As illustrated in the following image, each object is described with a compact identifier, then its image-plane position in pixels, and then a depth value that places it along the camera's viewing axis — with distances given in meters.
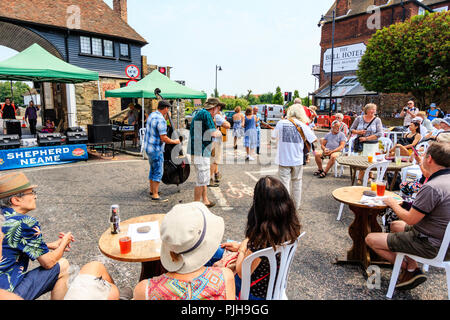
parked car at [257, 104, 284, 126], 25.66
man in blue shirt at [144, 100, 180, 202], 5.14
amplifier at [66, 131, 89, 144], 9.75
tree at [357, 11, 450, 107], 19.38
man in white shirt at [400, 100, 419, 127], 9.91
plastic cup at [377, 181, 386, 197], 3.34
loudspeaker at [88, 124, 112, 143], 10.02
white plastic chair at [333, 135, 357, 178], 7.17
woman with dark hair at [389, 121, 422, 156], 6.20
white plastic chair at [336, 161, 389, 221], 4.71
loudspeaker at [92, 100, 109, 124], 10.12
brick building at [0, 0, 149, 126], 15.85
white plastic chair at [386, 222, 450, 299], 2.44
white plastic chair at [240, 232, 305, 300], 1.85
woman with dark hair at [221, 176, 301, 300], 1.92
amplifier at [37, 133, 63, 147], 9.20
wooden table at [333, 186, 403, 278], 3.26
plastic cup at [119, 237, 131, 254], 2.27
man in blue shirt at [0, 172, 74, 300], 1.96
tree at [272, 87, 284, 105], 60.50
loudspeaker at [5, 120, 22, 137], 13.50
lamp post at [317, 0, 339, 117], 21.35
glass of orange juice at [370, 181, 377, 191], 3.50
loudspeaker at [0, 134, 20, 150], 8.90
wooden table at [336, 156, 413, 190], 5.04
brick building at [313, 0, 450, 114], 27.19
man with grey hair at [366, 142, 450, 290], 2.40
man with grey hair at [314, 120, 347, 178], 7.36
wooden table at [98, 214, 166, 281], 2.23
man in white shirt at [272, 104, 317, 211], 4.66
